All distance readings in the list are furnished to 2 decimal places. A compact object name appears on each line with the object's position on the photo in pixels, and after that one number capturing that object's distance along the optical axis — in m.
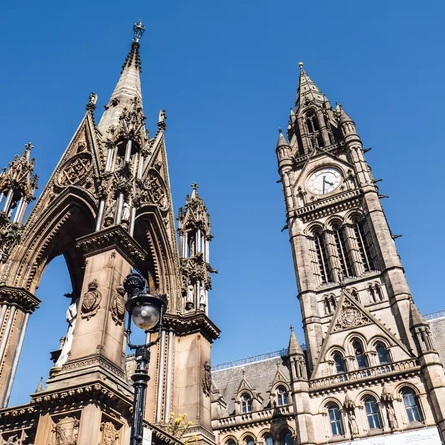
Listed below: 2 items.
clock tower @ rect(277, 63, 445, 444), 37.78
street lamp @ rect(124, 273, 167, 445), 6.73
